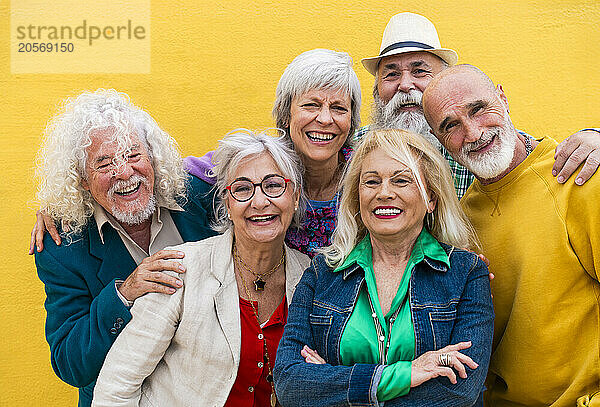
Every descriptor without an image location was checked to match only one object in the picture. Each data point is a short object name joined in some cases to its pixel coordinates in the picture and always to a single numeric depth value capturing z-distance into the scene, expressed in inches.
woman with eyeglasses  100.7
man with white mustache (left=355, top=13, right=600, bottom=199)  131.0
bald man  92.7
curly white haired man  109.1
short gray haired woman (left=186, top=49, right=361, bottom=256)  117.2
